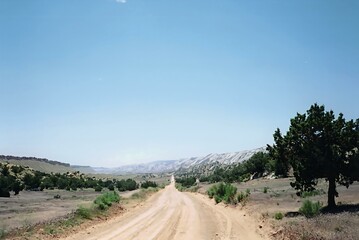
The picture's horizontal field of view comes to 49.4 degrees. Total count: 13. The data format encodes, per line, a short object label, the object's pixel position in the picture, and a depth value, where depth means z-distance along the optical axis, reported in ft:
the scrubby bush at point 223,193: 146.92
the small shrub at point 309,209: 80.21
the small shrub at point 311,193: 131.80
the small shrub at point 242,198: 134.26
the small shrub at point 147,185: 344.43
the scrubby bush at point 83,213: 91.80
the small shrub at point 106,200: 114.42
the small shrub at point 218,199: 155.05
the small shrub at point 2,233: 62.49
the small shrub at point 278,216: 81.11
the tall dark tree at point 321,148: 85.51
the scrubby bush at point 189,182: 434.71
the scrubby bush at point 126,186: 333.05
